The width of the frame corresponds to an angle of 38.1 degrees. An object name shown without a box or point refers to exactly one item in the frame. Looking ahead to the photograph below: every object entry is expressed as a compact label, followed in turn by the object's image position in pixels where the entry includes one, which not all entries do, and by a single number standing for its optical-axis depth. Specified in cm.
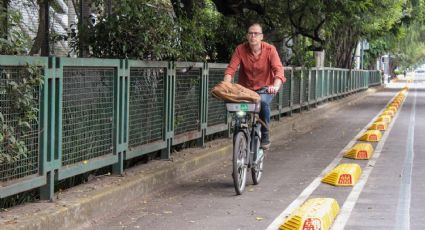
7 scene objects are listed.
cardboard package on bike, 728
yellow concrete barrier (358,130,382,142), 1335
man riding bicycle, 773
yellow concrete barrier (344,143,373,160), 1070
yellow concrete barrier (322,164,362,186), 827
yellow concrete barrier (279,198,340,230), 576
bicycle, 732
